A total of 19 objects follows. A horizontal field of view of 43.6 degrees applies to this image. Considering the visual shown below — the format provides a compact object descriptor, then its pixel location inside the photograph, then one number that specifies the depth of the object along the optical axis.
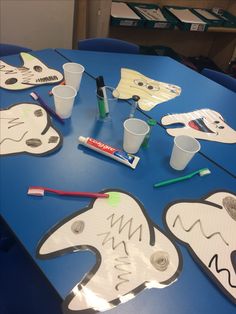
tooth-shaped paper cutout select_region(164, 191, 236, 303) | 0.69
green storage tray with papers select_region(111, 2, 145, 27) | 2.14
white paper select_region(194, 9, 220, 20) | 2.52
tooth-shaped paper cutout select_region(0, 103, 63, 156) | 0.89
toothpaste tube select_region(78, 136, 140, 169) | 0.91
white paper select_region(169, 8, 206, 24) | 2.37
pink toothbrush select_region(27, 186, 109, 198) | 0.77
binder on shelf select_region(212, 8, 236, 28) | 2.54
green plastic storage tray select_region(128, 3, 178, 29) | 2.24
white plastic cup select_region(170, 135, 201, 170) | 0.91
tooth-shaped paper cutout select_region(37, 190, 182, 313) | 0.61
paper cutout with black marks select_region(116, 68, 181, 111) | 1.24
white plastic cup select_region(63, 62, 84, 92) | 1.13
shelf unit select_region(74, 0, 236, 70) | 2.15
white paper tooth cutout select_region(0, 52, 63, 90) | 1.14
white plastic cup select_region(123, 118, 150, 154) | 0.92
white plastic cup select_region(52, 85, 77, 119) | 0.98
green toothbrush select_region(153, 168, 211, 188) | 0.87
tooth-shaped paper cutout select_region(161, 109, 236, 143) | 1.12
